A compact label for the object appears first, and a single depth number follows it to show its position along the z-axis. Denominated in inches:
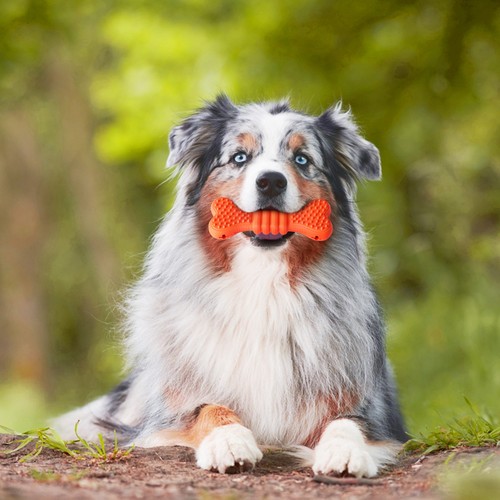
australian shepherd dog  176.4
